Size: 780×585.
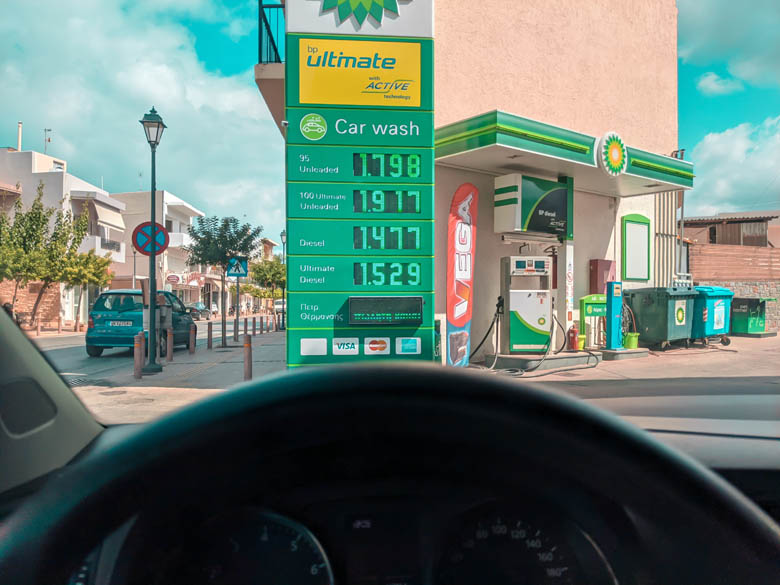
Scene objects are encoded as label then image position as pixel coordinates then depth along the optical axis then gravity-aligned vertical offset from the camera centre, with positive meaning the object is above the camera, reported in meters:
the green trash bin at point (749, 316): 16.03 -0.78
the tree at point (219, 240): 18.16 +1.76
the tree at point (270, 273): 36.03 +1.32
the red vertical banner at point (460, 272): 9.30 +0.34
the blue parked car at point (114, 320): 12.56 -0.71
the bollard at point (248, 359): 8.95 -1.17
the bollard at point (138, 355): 9.46 -1.17
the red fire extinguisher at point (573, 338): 11.24 -1.02
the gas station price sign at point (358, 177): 6.88 +1.50
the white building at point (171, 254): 35.81 +3.09
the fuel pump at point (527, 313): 9.98 -0.43
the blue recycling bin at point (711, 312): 13.24 -0.57
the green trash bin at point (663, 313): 12.43 -0.53
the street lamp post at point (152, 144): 10.42 +2.97
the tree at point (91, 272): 19.96 +0.83
